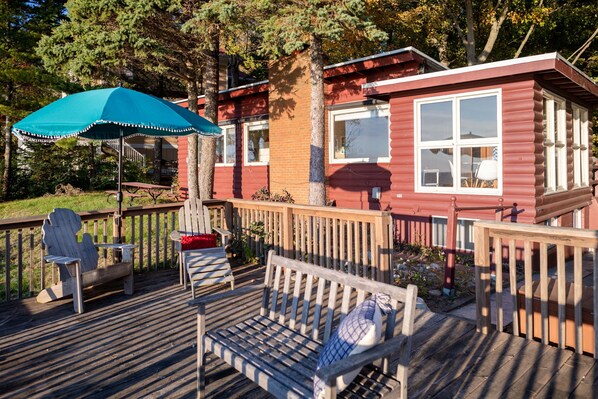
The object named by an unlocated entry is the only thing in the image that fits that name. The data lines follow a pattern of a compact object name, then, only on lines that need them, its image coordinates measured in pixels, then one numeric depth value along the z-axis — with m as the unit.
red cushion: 5.31
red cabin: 7.01
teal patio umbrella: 4.32
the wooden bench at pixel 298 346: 2.05
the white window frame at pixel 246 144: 12.81
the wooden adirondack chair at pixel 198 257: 4.99
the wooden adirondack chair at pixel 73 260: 4.32
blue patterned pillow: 1.98
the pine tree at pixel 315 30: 7.47
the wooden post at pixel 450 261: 5.26
